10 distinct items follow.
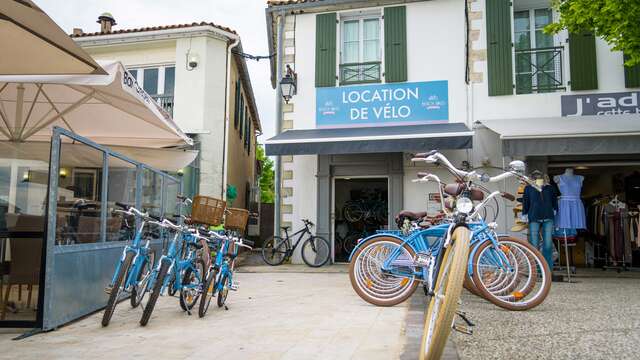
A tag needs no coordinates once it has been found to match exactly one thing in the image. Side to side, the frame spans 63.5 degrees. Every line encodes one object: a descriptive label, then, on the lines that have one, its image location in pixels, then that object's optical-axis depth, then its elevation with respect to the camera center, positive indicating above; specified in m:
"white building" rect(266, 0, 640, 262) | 9.49 +2.32
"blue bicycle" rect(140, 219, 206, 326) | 4.17 -0.55
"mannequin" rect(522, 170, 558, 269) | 7.25 -0.02
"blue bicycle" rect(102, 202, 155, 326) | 4.14 -0.52
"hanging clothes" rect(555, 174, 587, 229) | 7.75 +0.10
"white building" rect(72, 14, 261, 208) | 12.57 +3.33
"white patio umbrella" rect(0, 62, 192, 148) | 4.43 +1.08
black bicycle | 10.25 -0.79
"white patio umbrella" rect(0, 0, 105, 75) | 3.17 +1.17
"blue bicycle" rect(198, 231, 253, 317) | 4.63 -0.57
